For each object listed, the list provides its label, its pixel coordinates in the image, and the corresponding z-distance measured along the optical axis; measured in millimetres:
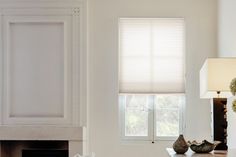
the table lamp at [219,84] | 3799
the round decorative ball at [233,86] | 3219
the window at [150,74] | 6098
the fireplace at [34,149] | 6086
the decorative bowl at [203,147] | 3684
